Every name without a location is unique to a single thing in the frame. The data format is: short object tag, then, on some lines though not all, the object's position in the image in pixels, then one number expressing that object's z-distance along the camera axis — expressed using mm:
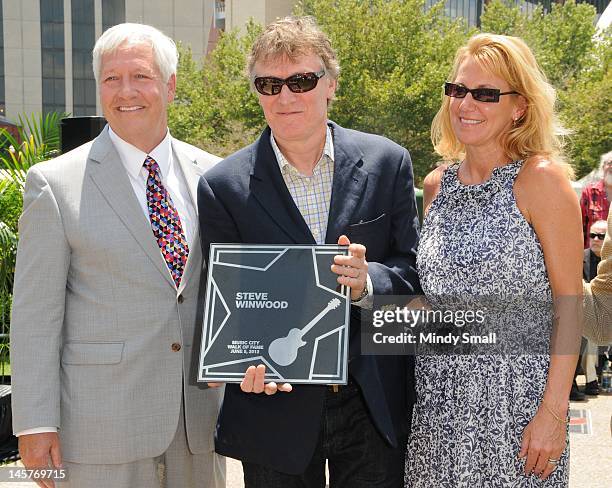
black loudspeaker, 6605
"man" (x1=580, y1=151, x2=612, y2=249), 10195
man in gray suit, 3314
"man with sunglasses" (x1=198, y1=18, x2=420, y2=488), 3209
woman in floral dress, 3133
